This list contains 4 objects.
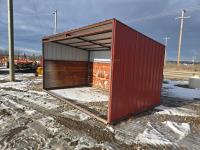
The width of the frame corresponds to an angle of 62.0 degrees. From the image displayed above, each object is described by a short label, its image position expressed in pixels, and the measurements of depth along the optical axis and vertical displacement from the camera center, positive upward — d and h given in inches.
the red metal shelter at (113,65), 189.0 -1.5
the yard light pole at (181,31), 997.2 +204.6
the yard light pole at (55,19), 778.8 +216.0
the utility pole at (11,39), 484.4 +69.3
